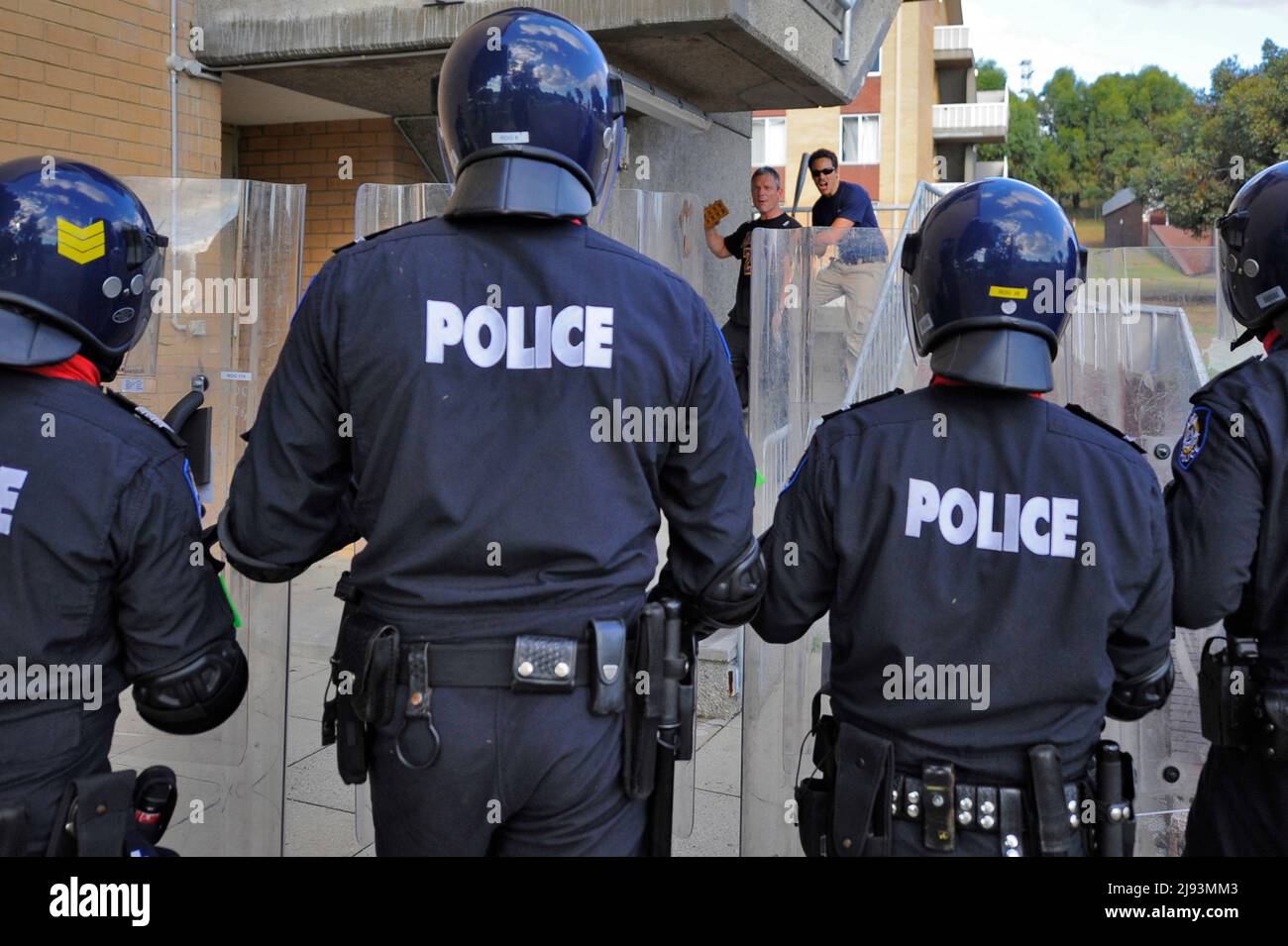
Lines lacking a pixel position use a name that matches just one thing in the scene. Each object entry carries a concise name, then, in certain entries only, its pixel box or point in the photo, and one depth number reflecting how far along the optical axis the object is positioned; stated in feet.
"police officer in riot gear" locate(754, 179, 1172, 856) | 7.15
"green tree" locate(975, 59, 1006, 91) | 242.58
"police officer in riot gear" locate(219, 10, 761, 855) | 6.93
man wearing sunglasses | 11.91
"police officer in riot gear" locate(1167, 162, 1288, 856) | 8.02
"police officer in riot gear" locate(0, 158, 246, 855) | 6.89
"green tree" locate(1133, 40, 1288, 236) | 88.74
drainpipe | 22.05
